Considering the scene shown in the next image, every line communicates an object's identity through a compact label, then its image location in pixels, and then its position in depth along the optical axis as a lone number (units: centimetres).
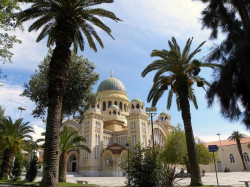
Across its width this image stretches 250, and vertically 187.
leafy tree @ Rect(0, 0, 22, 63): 1067
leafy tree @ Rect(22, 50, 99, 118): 1976
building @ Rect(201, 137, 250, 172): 5359
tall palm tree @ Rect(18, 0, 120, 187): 973
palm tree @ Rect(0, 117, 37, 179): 2314
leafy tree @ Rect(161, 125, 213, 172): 3284
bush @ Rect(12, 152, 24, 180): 2306
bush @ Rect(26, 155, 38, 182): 2092
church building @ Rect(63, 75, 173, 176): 4016
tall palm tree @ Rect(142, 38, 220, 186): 1673
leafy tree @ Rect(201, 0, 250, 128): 1015
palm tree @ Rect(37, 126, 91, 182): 2108
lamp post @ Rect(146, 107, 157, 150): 2151
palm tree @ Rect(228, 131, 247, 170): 5087
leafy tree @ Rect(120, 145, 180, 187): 950
